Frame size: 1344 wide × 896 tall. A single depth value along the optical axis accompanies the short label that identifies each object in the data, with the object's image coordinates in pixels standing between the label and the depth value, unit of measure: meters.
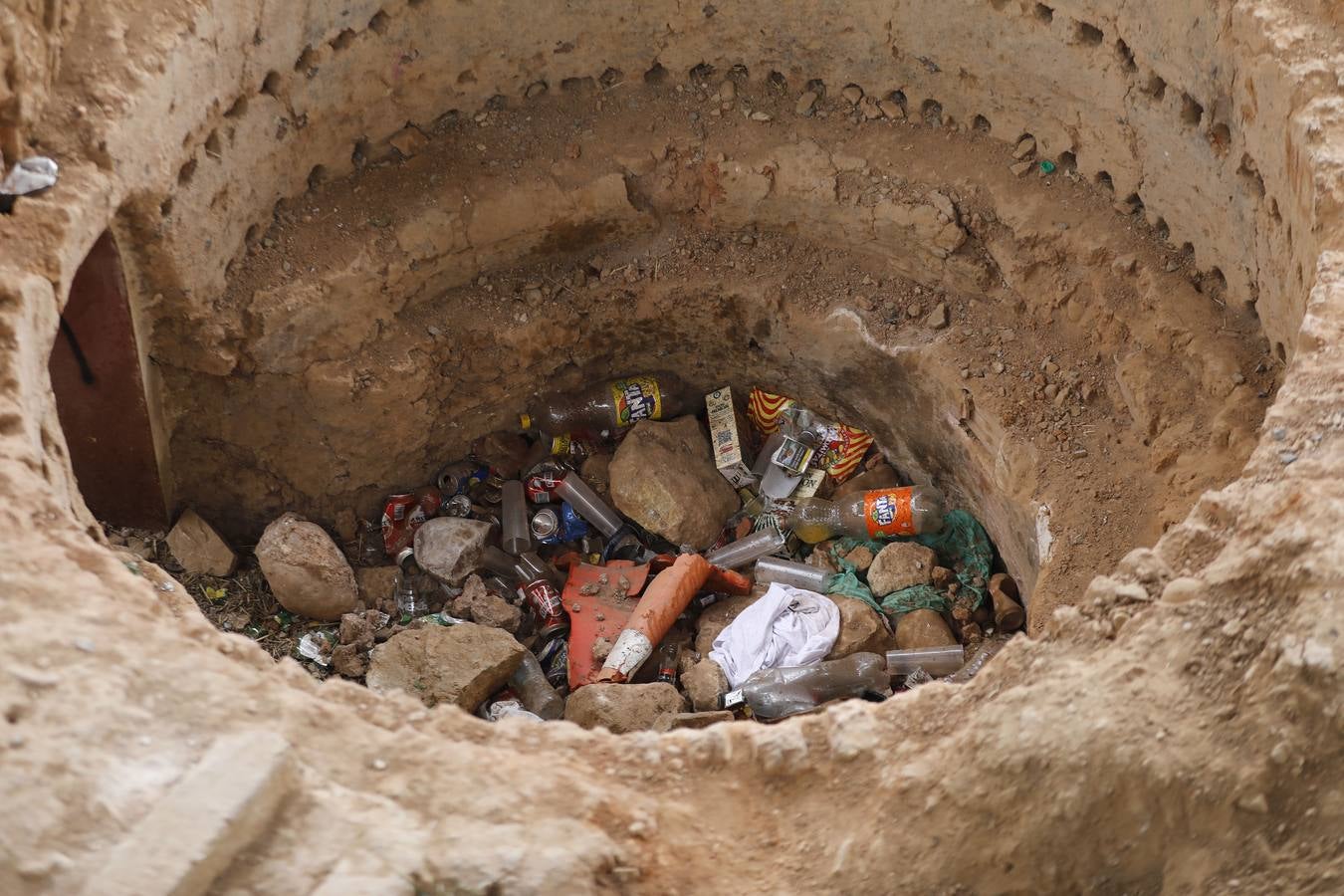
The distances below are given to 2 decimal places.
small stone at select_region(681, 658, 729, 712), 4.44
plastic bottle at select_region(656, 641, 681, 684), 4.64
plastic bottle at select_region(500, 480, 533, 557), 5.16
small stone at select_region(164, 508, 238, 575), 4.70
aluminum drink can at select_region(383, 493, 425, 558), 5.12
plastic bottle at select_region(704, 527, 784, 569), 5.05
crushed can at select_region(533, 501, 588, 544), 5.18
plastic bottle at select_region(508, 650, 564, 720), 4.50
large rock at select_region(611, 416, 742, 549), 5.03
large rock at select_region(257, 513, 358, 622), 4.66
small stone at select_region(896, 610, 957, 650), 4.54
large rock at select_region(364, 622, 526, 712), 4.29
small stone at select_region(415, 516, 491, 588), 4.93
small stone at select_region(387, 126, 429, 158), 4.68
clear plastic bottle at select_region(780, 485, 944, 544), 4.84
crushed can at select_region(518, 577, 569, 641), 4.82
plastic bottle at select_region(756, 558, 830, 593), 4.91
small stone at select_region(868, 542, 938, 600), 4.72
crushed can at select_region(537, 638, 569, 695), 4.69
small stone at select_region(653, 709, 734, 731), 4.24
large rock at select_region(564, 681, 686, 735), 4.28
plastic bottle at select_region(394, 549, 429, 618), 4.89
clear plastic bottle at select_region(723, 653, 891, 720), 4.42
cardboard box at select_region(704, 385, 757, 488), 5.20
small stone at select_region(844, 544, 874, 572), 4.89
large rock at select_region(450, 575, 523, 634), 4.75
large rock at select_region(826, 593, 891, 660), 4.56
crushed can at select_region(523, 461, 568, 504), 5.25
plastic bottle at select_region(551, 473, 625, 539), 5.21
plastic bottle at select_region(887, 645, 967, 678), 4.49
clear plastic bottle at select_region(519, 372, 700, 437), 5.28
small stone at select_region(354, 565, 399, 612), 4.88
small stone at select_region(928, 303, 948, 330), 4.59
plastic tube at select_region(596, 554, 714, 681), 4.52
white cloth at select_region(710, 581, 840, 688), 4.53
